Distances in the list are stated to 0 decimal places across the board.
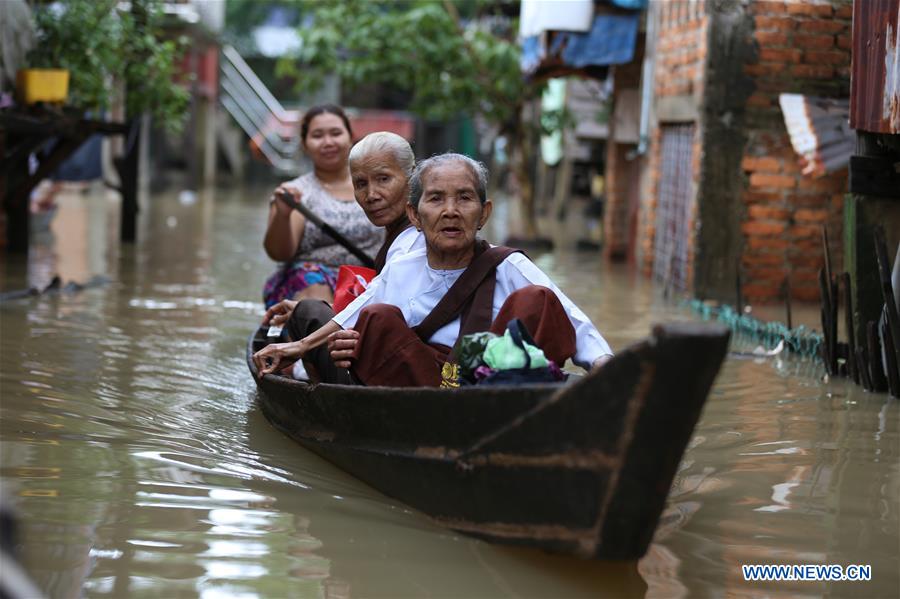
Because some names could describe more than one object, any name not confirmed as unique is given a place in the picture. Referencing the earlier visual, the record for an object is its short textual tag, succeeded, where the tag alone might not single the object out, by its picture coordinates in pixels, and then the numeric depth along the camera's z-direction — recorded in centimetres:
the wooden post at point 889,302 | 612
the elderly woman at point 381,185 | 529
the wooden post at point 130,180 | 1450
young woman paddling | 664
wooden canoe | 322
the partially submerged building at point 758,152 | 987
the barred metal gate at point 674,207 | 1082
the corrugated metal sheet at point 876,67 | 612
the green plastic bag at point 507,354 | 385
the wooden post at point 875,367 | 643
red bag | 519
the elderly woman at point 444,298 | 436
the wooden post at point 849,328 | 662
